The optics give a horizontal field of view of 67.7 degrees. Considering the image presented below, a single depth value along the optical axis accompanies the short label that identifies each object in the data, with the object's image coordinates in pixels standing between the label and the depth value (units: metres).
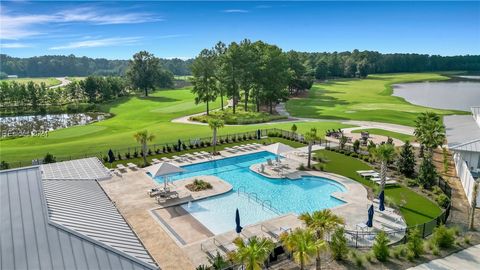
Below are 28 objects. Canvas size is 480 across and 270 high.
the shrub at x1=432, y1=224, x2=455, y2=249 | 18.36
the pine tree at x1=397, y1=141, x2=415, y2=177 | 29.81
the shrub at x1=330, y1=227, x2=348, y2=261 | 17.25
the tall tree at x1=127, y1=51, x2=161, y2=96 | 102.31
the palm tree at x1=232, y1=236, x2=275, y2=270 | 13.91
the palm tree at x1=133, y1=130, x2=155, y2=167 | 33.22
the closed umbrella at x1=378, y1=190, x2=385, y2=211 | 22.31
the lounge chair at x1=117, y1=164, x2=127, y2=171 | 31.54
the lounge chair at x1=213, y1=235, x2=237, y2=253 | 18.40
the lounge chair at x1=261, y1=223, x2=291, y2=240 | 19.81
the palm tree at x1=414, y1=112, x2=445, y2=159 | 31.47
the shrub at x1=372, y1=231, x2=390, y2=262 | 17.22
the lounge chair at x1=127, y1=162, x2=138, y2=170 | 31.83
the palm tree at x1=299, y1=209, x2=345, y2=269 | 15.46
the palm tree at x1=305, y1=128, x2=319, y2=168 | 30.84
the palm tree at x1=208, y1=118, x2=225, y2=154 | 36.52
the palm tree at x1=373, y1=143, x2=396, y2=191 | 24.34
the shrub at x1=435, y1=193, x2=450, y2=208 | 23.65
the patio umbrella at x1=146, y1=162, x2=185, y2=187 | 25.56
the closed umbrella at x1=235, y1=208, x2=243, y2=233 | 19.39
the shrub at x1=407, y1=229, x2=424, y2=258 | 17.58
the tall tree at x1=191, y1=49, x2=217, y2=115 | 61.72
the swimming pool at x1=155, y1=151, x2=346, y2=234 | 23.12
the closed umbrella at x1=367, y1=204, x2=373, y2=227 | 20.03
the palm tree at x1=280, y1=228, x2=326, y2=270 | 14.21
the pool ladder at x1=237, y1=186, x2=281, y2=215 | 24.09
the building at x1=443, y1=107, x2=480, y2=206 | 26.50
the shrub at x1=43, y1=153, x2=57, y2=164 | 32.22
